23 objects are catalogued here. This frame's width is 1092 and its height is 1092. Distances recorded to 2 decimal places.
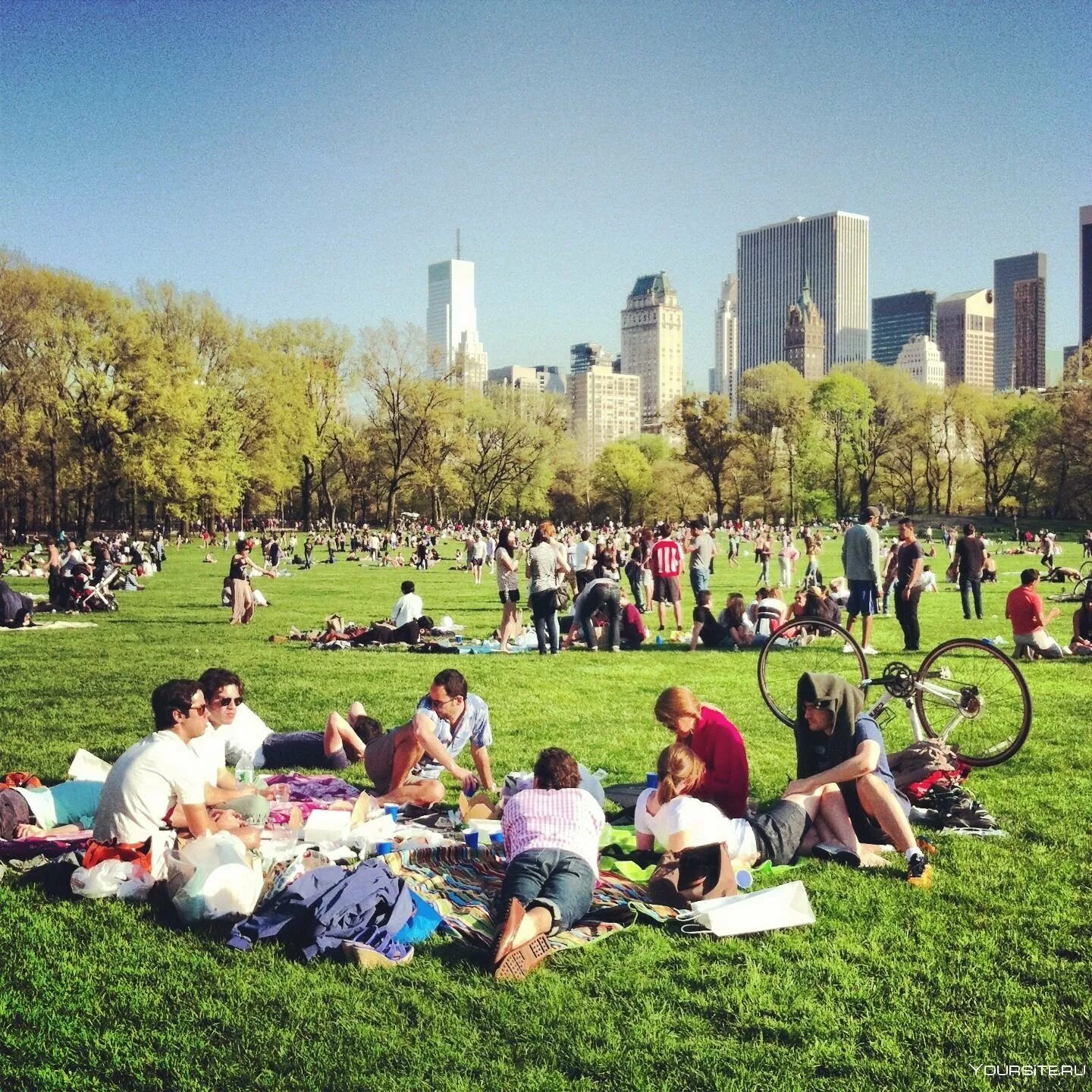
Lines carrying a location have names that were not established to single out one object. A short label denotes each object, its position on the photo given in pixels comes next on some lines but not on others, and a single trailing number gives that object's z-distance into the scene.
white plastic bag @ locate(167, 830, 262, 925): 5.33
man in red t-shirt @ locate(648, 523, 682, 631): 17.92
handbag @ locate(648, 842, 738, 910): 5.66
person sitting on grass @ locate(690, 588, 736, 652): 15.42
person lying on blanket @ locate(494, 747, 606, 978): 4.90
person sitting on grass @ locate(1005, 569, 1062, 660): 13.60
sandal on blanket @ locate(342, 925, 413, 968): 4.88
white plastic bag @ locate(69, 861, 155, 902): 5.68
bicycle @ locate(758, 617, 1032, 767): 7.89
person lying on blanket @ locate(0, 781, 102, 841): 6.54
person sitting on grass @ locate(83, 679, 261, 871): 5.93
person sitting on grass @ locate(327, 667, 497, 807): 7.46
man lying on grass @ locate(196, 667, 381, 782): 8.62
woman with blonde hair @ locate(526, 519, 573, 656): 14.50
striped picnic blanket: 5.23
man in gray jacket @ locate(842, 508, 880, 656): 14.05
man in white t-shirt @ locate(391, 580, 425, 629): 16.69
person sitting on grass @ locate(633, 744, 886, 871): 5.93
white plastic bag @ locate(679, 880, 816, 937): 5.27
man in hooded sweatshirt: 6.28
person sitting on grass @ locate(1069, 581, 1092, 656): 13.94
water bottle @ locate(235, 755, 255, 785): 8.03
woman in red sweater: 6.59
